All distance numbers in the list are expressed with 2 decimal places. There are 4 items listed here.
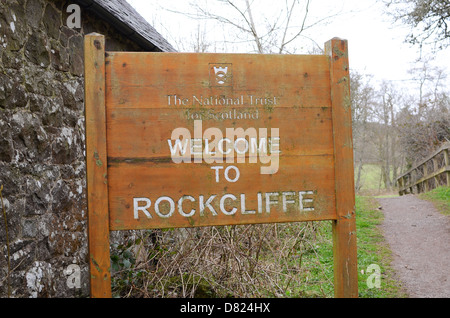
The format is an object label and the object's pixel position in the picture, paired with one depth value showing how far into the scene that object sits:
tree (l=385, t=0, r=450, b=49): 8.05
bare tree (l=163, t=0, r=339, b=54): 9.13
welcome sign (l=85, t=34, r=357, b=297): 2.50
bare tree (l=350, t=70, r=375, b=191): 15.36
